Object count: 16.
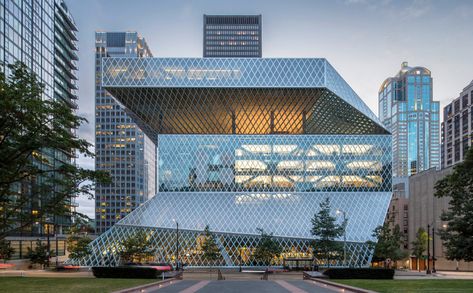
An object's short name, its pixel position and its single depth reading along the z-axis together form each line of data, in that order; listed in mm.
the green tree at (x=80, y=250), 59984
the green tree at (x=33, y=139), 20562
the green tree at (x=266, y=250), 59594
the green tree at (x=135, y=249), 59406
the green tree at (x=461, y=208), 26438
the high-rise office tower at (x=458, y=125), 137750
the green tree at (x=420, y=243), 76875
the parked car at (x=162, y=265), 52481
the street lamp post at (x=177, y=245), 59703
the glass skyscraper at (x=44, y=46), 88125
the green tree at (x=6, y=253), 60562
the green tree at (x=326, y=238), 56375
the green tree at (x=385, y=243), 60375
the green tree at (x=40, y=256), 66312
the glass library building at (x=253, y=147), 69750
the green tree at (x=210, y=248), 59812
